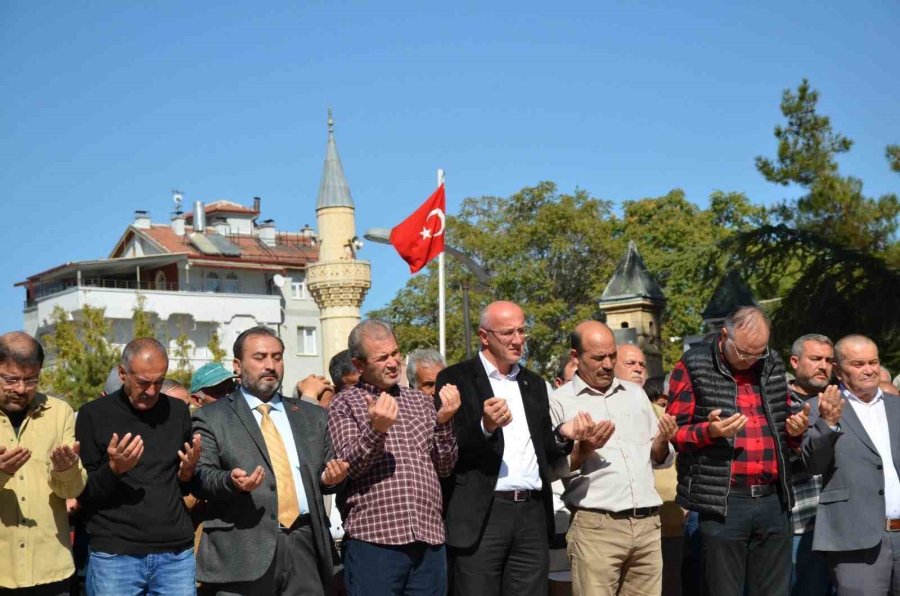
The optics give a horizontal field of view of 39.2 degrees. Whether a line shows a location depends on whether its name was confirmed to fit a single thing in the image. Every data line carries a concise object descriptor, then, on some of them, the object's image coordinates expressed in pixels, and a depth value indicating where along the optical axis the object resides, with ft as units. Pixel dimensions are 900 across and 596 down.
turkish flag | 80.53
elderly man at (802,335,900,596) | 25.29
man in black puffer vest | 24.06
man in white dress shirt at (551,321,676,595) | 24.27
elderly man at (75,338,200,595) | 21.48
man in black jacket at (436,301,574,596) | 23.45
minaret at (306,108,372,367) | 173.68
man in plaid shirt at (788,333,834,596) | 27.12
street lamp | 78.59
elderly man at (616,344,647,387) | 29.96
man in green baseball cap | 26.78
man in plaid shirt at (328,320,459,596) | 22.03
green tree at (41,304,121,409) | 157.69
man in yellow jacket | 20.85
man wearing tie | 21.95
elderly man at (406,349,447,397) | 30.63
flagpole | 80.94
